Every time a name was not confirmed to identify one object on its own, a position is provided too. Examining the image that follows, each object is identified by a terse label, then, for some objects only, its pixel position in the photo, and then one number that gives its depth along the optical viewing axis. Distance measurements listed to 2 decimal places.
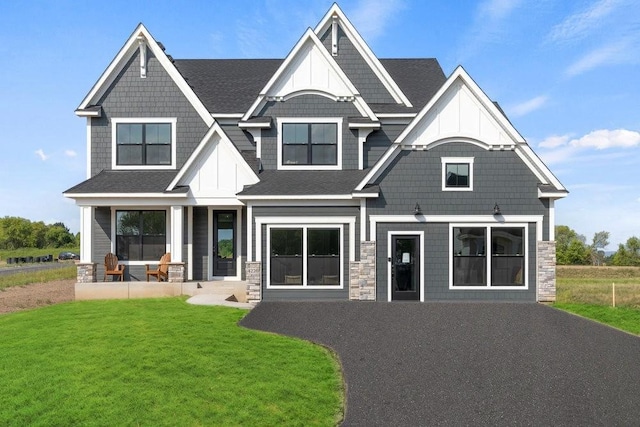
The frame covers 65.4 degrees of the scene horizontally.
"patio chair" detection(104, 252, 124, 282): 18.66
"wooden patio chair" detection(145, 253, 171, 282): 18.56
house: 16.88
